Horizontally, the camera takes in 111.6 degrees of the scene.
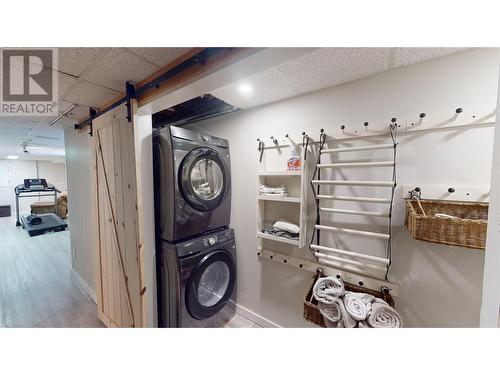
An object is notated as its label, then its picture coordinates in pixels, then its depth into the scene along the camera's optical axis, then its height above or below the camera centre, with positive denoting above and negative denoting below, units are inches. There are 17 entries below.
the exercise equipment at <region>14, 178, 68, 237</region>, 151.0 -43.9
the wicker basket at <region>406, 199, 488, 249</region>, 29.0 -7.6
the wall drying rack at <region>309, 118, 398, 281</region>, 38.8 -10.8
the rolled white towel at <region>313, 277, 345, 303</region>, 40.9 -27.6
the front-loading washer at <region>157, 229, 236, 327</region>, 47.6 -31.2
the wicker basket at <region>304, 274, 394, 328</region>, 41.2 -32.2
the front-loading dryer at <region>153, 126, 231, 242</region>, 47.6 -2.1
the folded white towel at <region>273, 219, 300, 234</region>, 50.8 -14.8
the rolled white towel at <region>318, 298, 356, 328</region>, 37.3 -31.5
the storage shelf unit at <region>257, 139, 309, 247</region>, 49.5 -4.8
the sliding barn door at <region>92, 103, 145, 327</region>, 43.3 -13.1
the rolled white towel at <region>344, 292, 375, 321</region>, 37.1 -28.5
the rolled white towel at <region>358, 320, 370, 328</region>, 36.7 -31.4
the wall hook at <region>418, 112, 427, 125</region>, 36.4 +13.8
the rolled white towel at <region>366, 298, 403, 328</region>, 36.4 -29.9
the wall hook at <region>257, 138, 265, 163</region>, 57.9 +10.0
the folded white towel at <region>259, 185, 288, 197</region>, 53.7 -4.0
